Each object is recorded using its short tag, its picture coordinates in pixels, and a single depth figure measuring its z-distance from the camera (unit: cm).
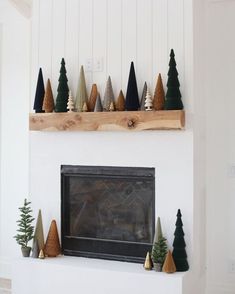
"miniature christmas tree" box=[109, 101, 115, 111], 316
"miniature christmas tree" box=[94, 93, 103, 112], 321
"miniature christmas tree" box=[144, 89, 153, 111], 304
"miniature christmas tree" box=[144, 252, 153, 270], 300
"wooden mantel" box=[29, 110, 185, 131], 295
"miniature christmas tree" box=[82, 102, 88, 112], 326
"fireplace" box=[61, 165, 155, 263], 317
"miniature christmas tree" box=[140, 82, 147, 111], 310
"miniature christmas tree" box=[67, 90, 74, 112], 330
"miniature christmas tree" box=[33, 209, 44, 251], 336
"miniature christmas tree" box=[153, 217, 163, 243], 300
